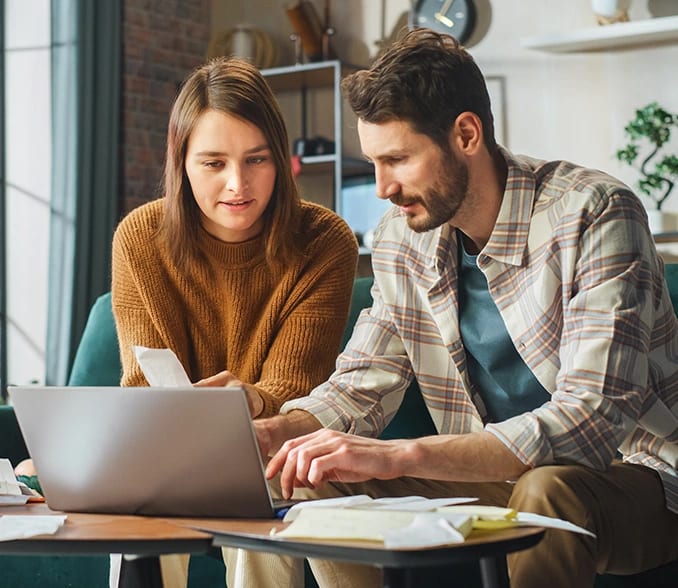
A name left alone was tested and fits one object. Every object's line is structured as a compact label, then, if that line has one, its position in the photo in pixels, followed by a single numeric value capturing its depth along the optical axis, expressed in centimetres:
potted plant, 441
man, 150
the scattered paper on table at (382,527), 113
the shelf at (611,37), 445
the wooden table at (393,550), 111
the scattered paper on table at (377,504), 128
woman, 226
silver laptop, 133
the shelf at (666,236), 439
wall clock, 499
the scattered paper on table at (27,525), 128
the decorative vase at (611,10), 460
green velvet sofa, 235
